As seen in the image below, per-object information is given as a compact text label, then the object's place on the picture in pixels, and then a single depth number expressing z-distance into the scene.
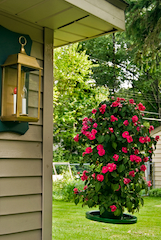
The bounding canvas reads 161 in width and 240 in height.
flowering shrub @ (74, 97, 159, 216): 2.45
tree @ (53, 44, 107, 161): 9.88
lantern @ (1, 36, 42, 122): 1.76
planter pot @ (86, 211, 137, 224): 2.19
